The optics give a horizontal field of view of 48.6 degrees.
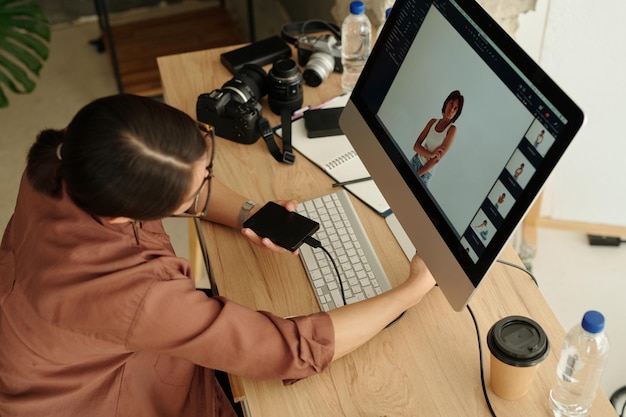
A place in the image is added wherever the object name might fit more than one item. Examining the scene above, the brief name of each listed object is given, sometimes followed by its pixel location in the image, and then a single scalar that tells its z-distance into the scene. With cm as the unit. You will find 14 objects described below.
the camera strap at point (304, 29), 183
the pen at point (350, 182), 143
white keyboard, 122
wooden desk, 105
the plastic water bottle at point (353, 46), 169
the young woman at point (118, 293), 92
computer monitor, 90
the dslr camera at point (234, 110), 151
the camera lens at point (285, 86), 157
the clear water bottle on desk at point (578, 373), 100
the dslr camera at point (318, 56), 168
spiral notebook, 140
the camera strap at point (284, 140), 149
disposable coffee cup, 99
